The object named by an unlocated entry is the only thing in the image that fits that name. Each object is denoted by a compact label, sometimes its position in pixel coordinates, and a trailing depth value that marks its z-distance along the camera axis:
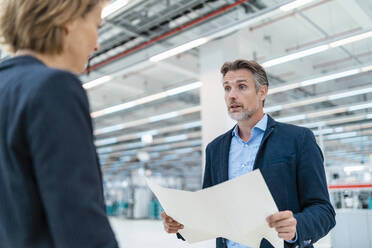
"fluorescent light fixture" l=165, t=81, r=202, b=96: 6.64
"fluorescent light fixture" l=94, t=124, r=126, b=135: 11.85
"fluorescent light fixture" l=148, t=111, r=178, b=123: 9.96
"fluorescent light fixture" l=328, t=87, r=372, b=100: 7.37
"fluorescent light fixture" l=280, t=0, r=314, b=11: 3.90
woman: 0.50
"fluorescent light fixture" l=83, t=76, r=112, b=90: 6.40
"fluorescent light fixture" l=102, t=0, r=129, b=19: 3.89
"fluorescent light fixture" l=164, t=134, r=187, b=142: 14.15
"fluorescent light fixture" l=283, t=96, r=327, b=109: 8.50
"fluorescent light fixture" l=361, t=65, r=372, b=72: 6.29
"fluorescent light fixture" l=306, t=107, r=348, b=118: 9.41
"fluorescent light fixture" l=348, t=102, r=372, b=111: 8.87
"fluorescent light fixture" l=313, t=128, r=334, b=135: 13.03
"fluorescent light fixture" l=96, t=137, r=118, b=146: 14.98
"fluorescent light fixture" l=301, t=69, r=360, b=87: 6.29
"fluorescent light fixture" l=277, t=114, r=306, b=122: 10.68
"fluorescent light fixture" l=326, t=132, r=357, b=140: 13.93
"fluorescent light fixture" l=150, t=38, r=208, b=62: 4.98
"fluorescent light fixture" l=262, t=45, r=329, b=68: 5.04
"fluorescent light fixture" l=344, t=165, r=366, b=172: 5.96
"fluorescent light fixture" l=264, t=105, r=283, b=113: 9.18
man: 1.22
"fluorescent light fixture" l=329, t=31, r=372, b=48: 4.65
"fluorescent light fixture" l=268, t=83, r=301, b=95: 7.17
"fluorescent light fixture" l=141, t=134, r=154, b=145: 11.30
